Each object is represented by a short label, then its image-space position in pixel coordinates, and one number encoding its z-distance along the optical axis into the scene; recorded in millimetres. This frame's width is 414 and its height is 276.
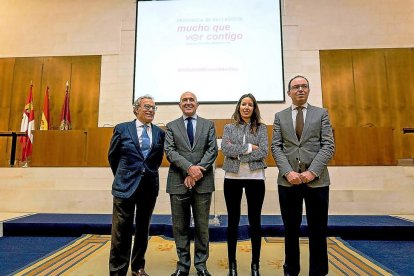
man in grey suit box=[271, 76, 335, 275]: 2064
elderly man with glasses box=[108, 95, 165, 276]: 2152
